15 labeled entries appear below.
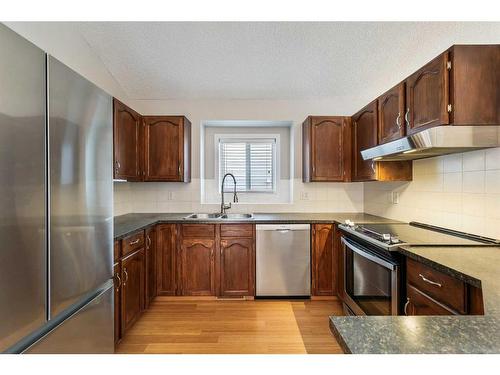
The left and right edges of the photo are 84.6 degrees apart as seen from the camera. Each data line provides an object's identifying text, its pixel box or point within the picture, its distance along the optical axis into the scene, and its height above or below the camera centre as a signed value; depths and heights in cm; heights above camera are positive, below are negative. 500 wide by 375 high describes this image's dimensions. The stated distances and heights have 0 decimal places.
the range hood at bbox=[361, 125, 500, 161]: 155 +27
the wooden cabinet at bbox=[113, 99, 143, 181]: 238 +41
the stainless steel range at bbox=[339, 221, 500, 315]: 167 -51
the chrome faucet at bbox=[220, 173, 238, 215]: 331 -25
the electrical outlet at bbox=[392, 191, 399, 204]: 275 -13
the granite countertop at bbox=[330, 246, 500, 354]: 56 -34
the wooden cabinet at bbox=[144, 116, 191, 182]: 305 +42
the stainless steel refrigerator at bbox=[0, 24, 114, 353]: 90 -8
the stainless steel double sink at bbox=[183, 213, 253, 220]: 321 -37
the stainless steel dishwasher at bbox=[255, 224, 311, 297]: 280 -77
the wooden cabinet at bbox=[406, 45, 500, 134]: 152 +55
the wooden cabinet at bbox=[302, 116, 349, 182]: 307 +43
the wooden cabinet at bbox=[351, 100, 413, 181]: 248 +21
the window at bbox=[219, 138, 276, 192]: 366 +28
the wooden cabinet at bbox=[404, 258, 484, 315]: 112 -50
